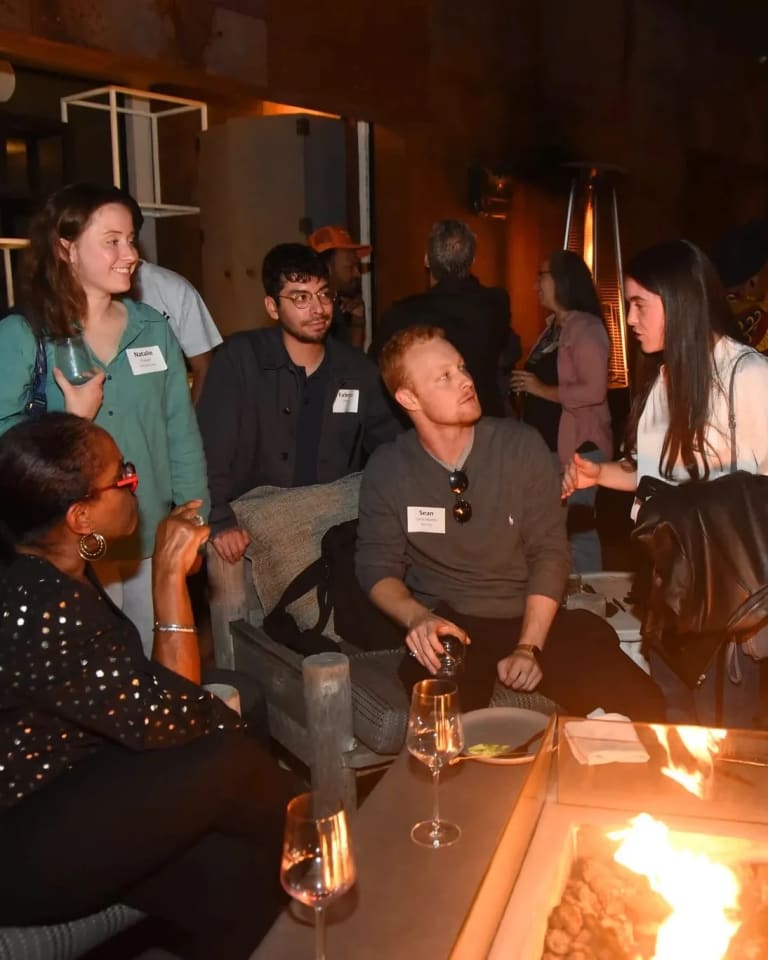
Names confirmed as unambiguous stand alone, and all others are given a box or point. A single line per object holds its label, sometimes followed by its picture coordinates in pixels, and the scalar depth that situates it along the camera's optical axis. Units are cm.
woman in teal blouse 251
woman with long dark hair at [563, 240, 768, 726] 228
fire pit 131
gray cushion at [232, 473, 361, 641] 297
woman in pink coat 445
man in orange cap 469
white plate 195
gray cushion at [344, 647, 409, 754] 243
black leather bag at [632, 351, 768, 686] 221
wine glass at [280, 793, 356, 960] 122
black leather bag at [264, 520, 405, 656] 285
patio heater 745
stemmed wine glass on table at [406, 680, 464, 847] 165
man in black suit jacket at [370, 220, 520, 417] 378
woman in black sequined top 168
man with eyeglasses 310
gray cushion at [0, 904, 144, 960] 165
